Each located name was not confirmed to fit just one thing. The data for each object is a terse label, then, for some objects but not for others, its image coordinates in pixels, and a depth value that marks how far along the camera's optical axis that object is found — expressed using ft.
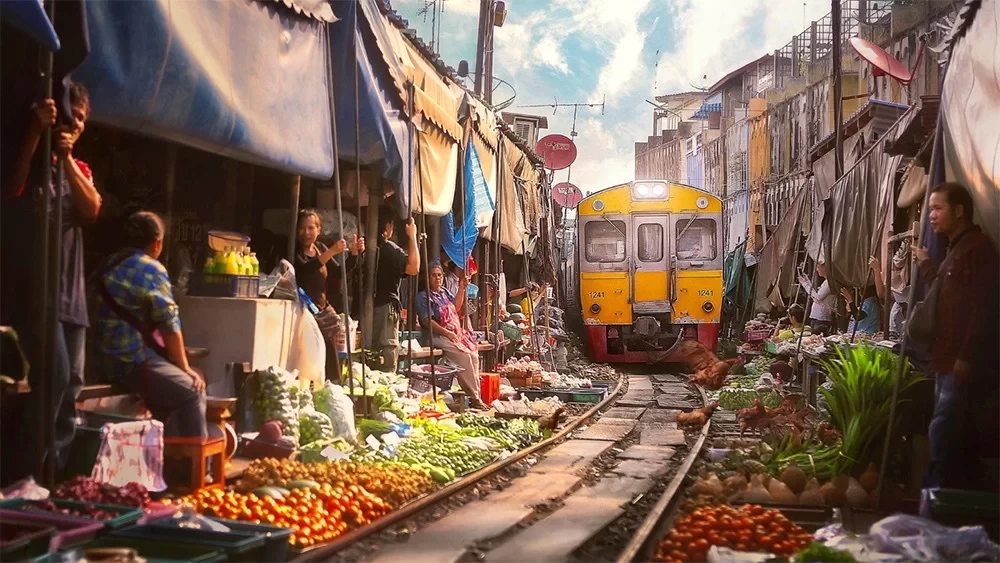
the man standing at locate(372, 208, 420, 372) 31.60
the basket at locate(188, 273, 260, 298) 21.77
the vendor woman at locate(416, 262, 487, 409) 35.50
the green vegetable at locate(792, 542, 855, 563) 13.70
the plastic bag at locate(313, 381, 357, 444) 23.29
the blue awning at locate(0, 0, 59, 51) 13.10
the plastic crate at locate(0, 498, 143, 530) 12.76
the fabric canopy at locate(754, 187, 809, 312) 53.83
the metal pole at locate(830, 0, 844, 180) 46.93
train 59.47
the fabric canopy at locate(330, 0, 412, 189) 25.04
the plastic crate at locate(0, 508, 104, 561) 12.03
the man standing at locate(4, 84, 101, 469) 14.83
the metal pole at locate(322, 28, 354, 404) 23.36
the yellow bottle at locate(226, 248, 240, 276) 21.89
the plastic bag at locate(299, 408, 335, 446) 22.33
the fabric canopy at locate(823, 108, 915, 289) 32.60
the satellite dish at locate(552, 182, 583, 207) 94.07
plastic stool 17.71
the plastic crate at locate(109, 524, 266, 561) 12.73
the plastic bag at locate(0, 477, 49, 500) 13.82
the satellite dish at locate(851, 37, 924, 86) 45.78
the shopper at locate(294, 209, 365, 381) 25.72
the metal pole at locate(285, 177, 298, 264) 26.48
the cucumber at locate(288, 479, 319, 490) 18.29
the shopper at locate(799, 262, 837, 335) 47.98
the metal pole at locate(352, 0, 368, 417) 24.13
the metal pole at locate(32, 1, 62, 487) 14.00
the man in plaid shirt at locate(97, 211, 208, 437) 17.35
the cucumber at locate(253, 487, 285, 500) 17.46
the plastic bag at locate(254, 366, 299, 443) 21.56
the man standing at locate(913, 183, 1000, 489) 17.95
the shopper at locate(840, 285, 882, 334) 38.73
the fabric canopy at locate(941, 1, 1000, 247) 16.60
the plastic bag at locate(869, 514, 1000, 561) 14.07
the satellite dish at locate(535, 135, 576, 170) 76.69
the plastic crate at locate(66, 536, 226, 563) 12.55
